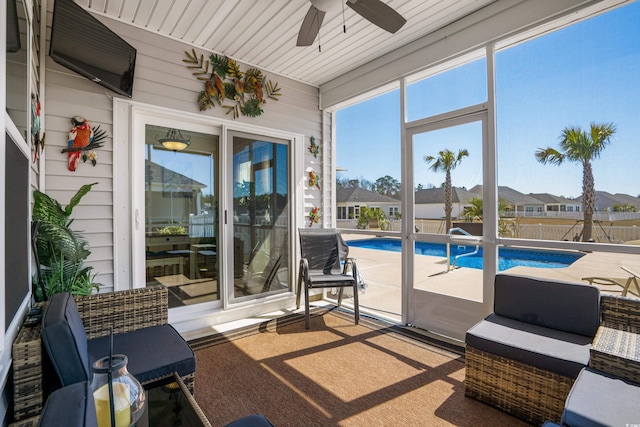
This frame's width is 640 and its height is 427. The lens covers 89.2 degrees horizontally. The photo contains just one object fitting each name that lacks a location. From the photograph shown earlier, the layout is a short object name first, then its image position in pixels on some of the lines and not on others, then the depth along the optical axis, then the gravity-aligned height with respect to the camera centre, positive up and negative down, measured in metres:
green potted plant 2.06 -0.22
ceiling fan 2.24 +1.46
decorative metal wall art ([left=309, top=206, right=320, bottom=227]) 4.48 +0.01
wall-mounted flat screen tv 2.29 +1.32
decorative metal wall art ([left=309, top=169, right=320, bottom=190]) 4.45 +0.52
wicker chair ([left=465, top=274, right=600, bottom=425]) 1.83 -0.78
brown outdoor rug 2.00 -1.21
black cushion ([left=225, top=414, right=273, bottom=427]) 1.19 -0.77
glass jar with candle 1.05 -0.59
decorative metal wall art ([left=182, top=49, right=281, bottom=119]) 3.45 +1.52
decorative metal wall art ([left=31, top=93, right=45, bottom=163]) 2.13 +0.63
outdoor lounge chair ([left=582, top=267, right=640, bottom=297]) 2.29 -0.50
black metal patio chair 3.80 -0.49
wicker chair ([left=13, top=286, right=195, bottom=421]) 2.08 -0.61
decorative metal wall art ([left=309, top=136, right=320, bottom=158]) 4.48 +0.98
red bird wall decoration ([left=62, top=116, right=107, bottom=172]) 2.67 +0.65
